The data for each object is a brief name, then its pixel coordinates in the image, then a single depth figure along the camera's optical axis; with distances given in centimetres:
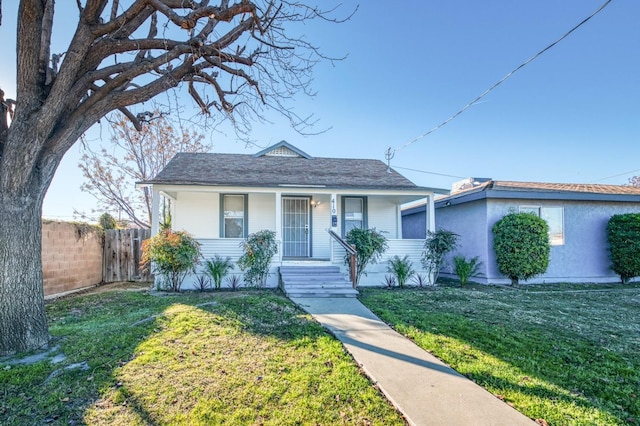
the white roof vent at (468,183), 1577
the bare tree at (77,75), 444
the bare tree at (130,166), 1853
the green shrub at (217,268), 979
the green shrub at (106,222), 1263
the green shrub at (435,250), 1059
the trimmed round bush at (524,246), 1067
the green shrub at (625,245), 1155
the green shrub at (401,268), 1052
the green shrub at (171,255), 905
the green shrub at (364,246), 1010
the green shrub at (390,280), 1066
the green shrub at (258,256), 962
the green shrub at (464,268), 1082
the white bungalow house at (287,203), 1045
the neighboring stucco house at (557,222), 1150
